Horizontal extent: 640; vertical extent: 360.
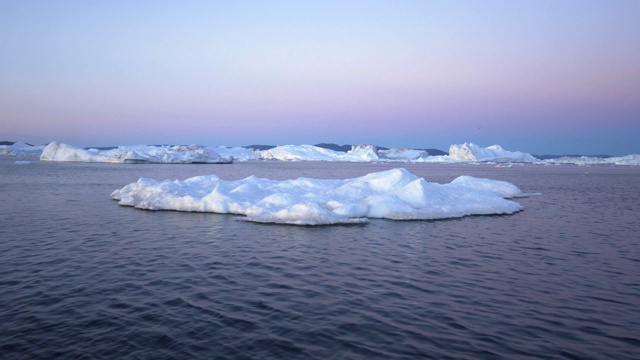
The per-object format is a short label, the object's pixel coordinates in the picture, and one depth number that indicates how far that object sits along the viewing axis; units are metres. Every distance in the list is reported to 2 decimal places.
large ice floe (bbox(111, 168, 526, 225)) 19.61
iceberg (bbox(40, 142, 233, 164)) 97.94
